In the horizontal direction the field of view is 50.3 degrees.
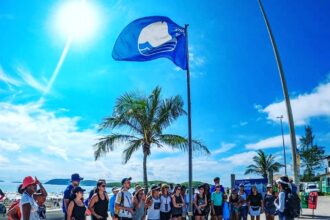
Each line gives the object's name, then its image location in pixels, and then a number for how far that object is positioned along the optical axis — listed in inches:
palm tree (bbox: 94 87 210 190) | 758.5
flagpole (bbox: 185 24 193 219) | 332.8
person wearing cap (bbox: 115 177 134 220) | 354.8
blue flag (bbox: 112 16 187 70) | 394.6
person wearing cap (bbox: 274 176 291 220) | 322.3
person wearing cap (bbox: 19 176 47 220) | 200.1
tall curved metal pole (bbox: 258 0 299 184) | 394.6
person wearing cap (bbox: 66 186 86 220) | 293.4
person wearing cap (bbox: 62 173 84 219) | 347.3
